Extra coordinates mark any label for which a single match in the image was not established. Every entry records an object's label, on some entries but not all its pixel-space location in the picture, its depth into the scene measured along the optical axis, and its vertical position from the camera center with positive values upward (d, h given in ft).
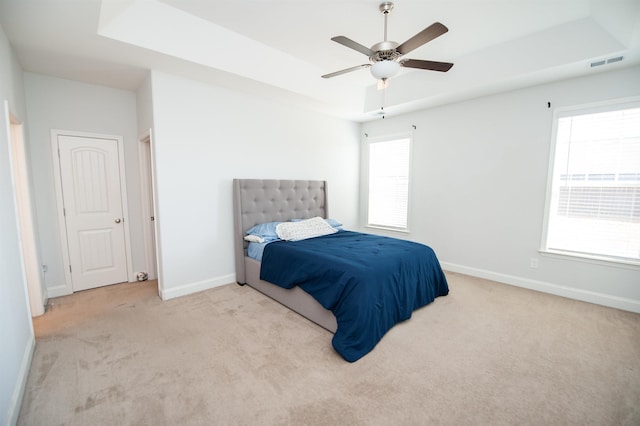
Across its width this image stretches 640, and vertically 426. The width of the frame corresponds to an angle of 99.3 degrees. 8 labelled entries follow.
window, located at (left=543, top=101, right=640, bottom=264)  9.59 +0.08
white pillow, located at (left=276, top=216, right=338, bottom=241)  11.67 -2.04
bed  7.48 -3.00
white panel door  11.05 -1.18
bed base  9.14 -1.43
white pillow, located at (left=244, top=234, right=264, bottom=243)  11.50 -2.36
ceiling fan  6.60 +3.59
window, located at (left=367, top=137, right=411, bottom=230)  15.88 +0.10
